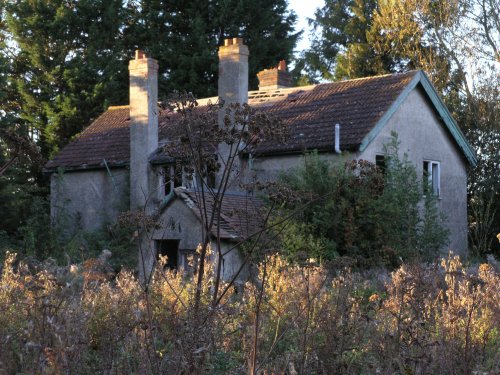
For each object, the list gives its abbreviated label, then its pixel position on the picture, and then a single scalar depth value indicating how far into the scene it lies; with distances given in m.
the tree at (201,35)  37.38
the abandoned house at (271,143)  23.22
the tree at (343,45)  39.59
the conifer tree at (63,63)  36.44
